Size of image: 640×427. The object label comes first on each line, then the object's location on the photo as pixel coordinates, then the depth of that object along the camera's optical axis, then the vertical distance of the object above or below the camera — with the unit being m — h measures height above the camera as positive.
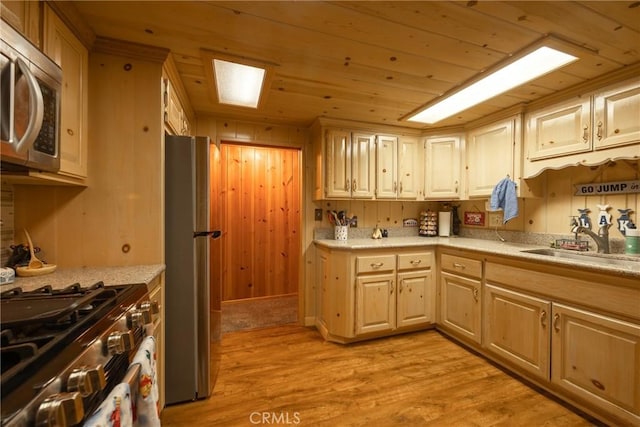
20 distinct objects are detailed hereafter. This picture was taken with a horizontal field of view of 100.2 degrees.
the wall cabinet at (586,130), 1.70 +0.58
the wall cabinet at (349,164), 2.63 +0.47
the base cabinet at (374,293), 2.42 -0.78
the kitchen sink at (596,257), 1.62 -0.32
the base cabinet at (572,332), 1.41 -0.75
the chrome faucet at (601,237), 1.91 -0.19
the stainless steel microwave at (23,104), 0.78 +0.33
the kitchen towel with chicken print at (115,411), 0.63 -0.51
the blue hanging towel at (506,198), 2.27 +0.11
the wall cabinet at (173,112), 1.63 +0.68
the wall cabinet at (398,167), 2.83 +0.47
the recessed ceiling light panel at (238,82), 1.71 +0.91
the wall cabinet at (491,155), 2.34 +0.53
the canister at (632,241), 1.76 -0.20
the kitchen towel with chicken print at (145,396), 0.90 -0.64
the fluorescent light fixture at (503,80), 1.58 +0.90
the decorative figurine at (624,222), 1.84 -0.08
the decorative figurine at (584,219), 2.05 -0.06
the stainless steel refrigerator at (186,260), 1.64 -0.31
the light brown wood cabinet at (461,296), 2.25 -0.77
